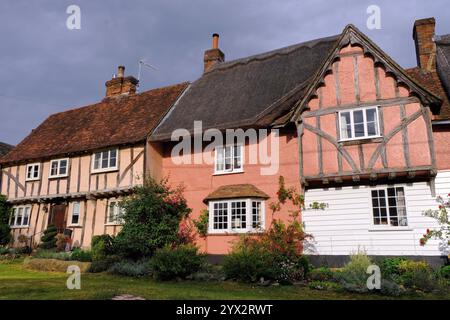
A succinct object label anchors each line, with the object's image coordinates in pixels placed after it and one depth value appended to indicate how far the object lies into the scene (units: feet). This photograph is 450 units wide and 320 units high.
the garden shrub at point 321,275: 38.19
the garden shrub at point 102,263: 45.34
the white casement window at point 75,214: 65.38
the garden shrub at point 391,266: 38.38
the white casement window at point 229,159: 54.60
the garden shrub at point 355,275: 32.65
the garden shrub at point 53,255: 52.27
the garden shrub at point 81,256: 51.37
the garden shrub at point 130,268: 41.91
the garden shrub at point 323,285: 34.27
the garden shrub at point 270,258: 37.35
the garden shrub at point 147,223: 48.44
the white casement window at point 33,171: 70.59
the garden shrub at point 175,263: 38.42
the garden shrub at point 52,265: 46.65
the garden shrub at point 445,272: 37.42
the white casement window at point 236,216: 49.75
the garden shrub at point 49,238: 62.13
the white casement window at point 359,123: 44.88
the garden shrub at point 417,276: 33.27
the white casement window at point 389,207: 43.42
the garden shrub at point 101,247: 49.98
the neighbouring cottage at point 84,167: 61.82
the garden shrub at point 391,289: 31.32
